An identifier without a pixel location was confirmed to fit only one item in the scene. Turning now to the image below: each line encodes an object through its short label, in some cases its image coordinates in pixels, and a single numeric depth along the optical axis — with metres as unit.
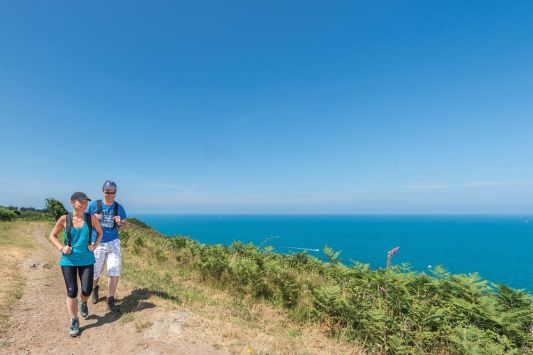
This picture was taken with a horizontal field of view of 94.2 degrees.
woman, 4.84
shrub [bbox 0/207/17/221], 40.17
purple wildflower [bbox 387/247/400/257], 6.06
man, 5.86
